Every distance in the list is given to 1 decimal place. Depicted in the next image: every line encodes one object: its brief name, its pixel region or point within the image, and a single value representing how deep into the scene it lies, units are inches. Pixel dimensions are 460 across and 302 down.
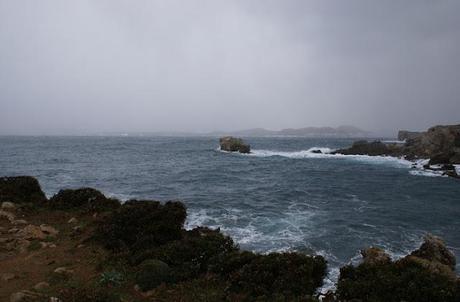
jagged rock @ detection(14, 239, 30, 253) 544.4
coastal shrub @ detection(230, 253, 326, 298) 404.2
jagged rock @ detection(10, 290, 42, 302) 379.2
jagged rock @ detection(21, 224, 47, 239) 598.0
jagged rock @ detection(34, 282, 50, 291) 411.6
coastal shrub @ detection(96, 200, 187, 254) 560.4
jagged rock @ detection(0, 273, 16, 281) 441.8
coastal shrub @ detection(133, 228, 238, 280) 463.6
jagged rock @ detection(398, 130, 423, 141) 6039.4
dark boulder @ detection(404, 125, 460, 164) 2406.7
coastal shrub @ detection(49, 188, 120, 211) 764.0
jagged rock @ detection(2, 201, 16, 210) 755.7
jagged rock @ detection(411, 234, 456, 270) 614.4
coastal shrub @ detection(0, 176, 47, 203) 821.9
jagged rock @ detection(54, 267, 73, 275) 461.4
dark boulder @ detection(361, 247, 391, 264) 539.9
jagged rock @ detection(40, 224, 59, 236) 622.5
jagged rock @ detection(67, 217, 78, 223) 694.5
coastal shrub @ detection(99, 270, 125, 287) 433.4
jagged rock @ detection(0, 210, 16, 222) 694.8
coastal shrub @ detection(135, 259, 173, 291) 427.8
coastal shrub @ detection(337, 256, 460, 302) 364.8
